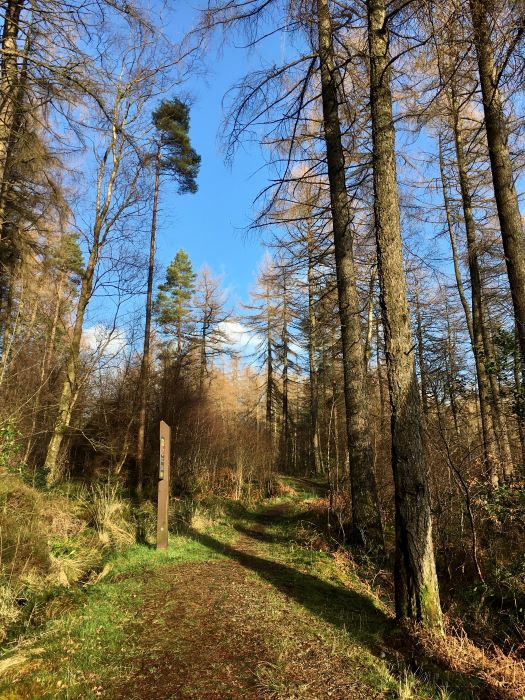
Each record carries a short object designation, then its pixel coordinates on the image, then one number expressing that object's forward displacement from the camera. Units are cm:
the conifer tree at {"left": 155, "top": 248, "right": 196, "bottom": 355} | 2756
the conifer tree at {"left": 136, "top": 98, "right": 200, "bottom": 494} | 1502
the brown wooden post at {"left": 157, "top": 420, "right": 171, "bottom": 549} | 673
